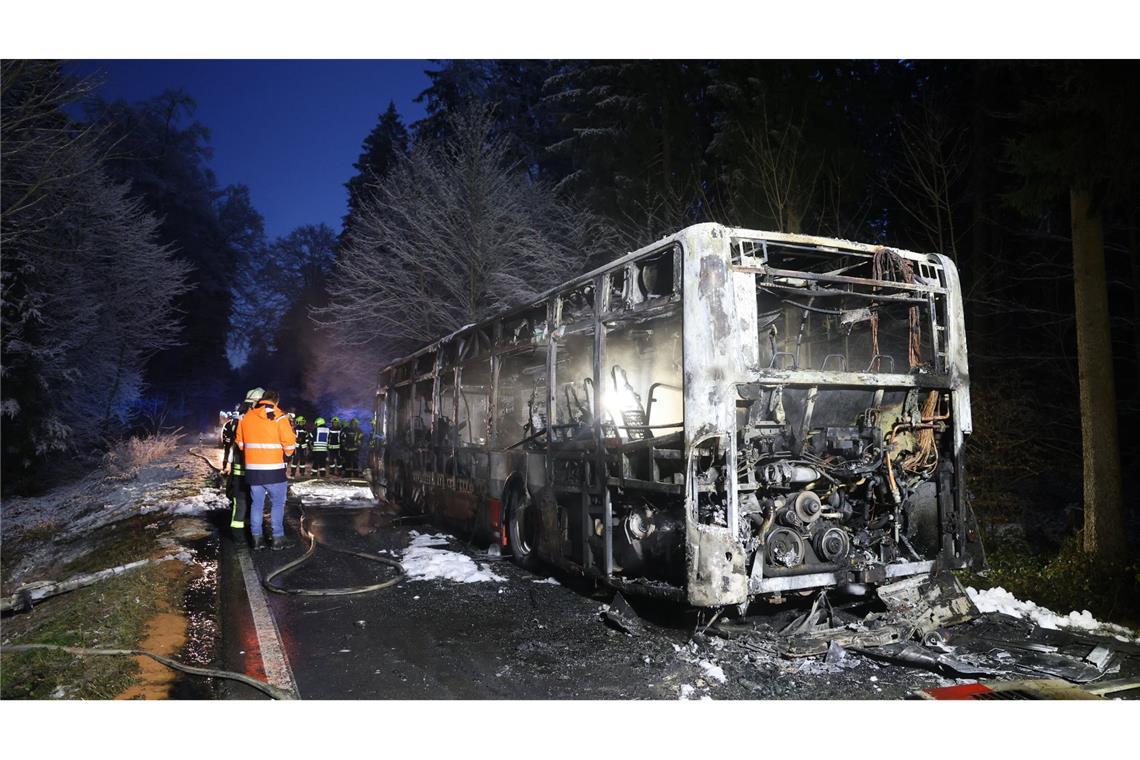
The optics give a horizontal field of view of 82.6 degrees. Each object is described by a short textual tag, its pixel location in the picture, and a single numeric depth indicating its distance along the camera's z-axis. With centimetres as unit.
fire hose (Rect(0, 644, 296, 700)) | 380
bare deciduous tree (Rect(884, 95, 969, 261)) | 945
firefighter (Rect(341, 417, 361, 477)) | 1867
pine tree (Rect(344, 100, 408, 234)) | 3649
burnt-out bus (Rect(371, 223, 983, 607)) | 467
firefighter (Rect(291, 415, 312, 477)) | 1794
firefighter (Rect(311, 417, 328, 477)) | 1684
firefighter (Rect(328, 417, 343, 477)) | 1794
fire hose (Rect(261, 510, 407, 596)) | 607
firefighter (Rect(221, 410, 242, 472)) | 1288
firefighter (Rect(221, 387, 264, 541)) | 834
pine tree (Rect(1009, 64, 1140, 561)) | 625
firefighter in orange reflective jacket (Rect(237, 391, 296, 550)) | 794
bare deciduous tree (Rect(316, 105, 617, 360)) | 1792
